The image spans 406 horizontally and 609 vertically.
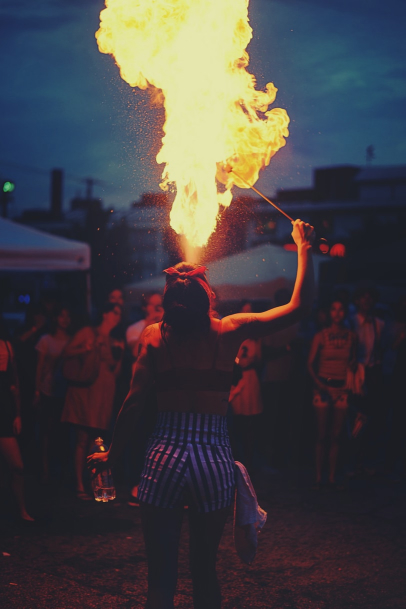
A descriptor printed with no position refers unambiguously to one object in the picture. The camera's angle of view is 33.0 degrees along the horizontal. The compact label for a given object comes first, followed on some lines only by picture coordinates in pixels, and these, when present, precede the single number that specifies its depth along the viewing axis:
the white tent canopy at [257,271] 13.05
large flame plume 4.62
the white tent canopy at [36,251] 9.48
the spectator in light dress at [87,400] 6.75
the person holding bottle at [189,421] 2.82
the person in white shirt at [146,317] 7.07
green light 13.08
